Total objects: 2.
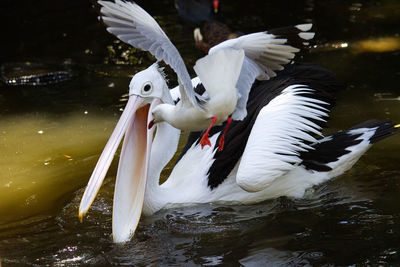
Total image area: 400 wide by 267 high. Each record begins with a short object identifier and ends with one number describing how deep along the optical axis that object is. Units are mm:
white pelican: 6695
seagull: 5687
